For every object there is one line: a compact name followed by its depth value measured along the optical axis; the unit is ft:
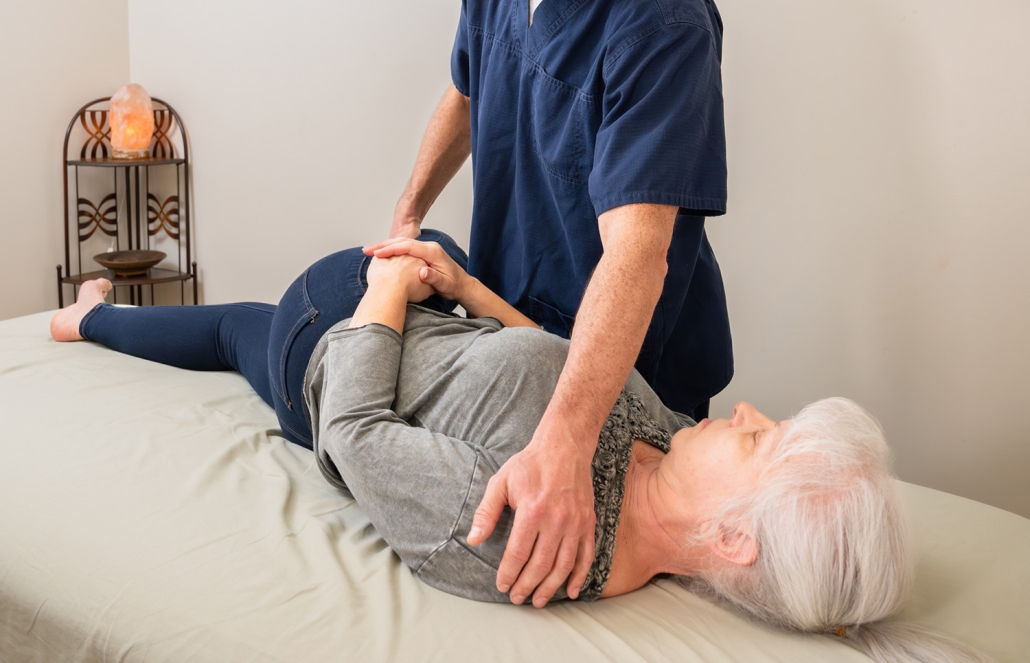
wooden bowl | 10.21
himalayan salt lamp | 9.98
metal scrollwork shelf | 10.49
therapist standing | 3.43
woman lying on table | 3.44
